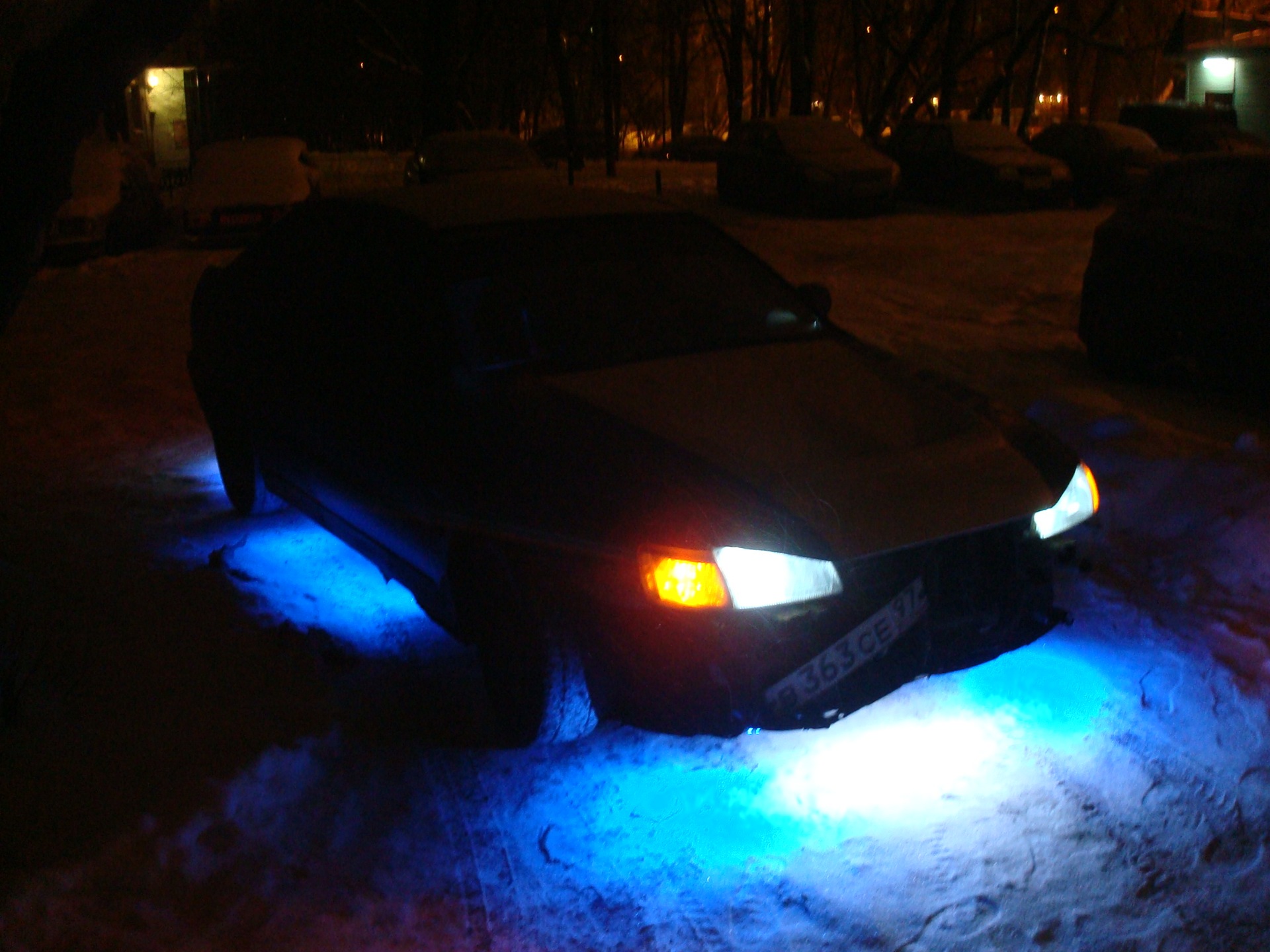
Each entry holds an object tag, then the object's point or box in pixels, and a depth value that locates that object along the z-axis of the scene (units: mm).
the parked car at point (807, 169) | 20266
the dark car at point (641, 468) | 3264
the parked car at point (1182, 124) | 24844
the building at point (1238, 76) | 31891
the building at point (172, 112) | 43094
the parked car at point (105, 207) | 16734
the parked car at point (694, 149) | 47656
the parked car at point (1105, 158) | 22047
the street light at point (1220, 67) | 33688
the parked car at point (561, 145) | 45431
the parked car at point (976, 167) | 20766
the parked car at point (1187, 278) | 8016
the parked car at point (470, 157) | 19969
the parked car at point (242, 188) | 18641
